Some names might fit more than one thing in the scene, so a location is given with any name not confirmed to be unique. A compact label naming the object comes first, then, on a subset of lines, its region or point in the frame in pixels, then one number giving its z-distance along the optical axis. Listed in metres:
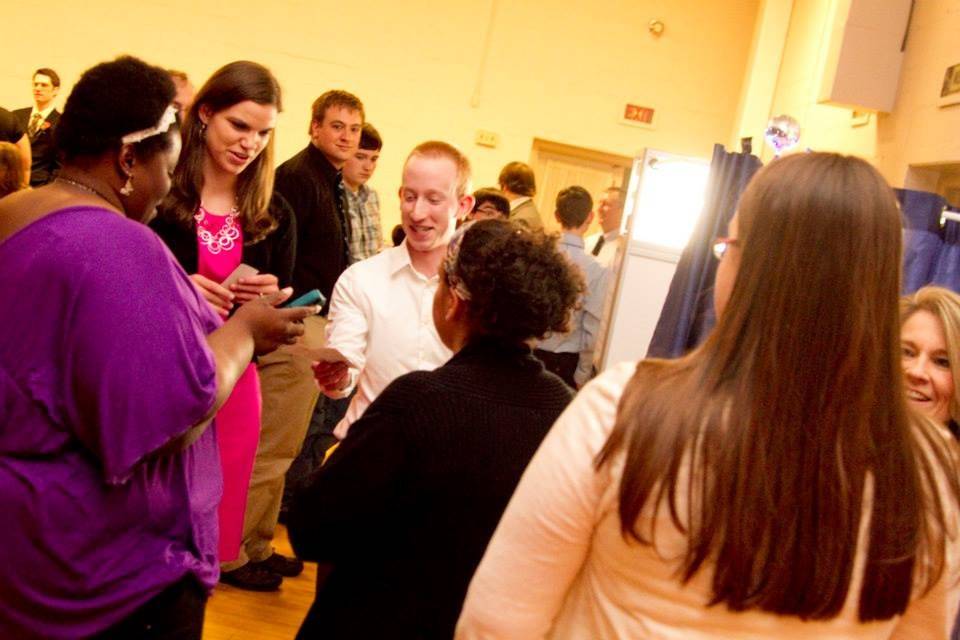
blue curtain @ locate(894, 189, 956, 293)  3.28
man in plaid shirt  4.62
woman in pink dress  2.93
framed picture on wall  4.61
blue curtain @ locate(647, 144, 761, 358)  3.88
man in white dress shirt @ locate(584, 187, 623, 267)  6.41
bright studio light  4.95
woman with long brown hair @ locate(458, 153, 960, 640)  1.13
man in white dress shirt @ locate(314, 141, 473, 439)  2.58
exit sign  9.73
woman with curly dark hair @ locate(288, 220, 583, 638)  1.63
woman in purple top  1.52
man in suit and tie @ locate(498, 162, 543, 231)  6.38
